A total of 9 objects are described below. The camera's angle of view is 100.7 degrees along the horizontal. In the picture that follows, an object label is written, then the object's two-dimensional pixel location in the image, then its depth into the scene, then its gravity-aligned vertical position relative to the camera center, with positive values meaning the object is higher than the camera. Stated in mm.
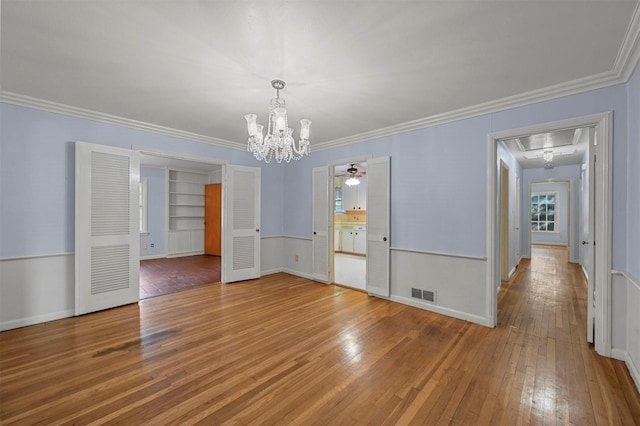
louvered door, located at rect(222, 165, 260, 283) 4691 -207
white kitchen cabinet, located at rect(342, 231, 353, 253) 8133 -888
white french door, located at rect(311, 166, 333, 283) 4781 -203
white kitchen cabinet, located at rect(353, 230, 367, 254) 7844 -857
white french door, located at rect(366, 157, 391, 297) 3904 -184
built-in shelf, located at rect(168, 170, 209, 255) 7555 +7
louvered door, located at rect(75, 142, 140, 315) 3207 -195
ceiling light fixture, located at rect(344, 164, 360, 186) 7754 +965
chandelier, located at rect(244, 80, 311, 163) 2477 +783
